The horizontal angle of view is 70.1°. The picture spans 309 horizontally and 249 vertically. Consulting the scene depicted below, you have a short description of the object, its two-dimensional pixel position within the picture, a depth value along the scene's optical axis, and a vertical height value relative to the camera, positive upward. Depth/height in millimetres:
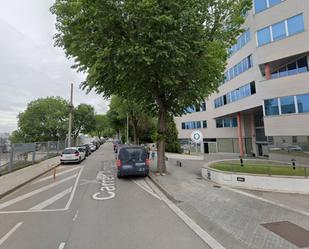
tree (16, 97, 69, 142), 50812 +5877
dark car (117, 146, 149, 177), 12859 -1021
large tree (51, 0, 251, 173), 9586 +4895
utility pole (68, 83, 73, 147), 30891 +1581
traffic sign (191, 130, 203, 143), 14898 +371
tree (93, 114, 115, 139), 64081 +7590
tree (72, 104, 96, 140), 56781 +6971
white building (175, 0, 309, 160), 16781 +6436
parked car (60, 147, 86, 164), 20734 -905
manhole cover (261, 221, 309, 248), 4922 -2256
